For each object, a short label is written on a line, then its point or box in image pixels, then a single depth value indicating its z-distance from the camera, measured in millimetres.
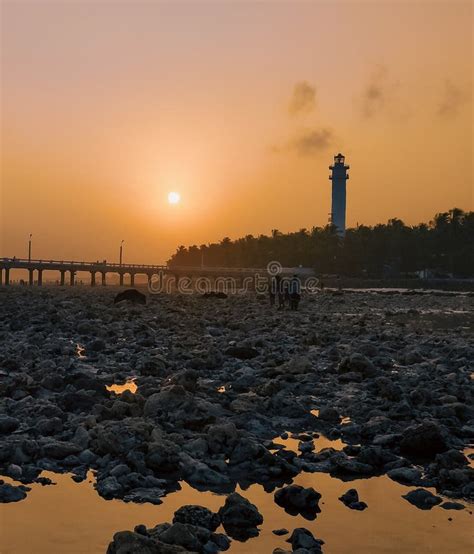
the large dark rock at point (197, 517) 5355
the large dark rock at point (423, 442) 7691
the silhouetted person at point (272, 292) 39500
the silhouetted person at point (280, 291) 36744
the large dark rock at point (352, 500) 6023
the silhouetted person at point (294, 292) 34216
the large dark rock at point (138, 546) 4422
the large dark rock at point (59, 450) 7203
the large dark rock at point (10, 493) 5973
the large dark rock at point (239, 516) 5430
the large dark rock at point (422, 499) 6098
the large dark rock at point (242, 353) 15406
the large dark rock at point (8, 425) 8070
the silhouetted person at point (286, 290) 36219
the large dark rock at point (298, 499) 5936
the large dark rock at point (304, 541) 4998
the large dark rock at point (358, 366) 12844
